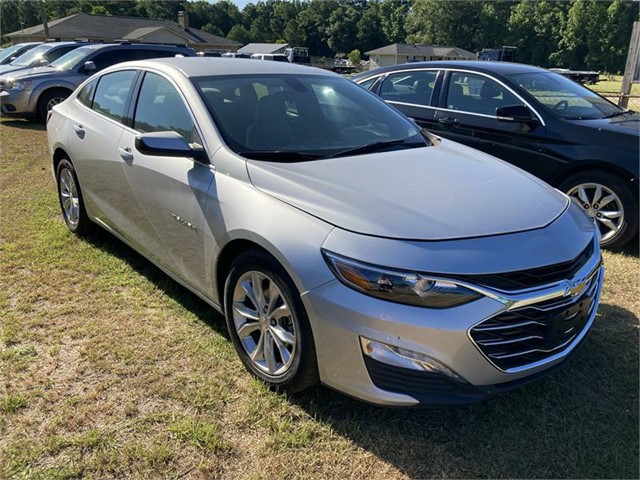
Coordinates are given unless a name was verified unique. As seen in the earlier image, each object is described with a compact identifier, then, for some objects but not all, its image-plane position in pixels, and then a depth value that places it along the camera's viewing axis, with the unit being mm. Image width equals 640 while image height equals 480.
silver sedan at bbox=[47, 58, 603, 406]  2086
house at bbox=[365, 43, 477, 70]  77062
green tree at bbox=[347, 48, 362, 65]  83225
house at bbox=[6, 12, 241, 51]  48156
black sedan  4594
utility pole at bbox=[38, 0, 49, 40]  33825
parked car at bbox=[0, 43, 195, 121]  10812
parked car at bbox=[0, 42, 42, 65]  17219
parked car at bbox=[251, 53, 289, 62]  39575
